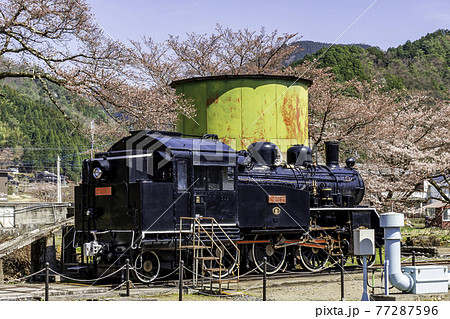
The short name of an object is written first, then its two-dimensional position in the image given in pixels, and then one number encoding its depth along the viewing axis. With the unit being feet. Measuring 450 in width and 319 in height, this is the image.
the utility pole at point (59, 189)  155.33
